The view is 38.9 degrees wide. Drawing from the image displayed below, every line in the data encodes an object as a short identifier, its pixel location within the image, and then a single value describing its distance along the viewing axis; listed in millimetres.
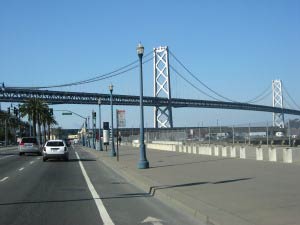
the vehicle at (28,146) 40424
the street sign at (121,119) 26941
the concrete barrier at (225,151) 26547
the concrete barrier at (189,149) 33826
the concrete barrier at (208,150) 29156
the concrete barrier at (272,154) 19847
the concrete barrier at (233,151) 24873
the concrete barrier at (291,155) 18448
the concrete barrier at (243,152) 23425
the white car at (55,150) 29691
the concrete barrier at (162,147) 40648
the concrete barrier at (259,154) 21111
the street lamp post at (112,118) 33220
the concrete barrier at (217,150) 27723
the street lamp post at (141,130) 20090
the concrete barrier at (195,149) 32349
